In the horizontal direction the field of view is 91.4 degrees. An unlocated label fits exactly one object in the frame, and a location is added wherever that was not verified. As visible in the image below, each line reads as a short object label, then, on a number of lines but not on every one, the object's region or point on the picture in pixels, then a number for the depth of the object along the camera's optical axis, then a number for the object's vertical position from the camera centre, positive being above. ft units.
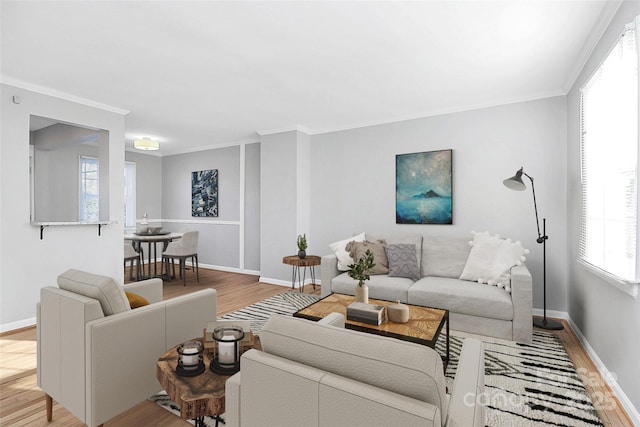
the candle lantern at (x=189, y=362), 4.66 -2.28
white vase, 8.48 -2.19
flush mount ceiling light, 17.07 +3.76
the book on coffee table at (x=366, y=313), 7.26 -2.38
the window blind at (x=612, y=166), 6.02 +1.10
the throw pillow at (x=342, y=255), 12.83 -1.76
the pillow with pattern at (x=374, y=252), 12.40 -1.62
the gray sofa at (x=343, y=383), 2.81 -1.68
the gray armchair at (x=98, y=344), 5.15 -2.37
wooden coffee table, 6.72 -2.62
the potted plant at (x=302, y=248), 14.71 -1.68
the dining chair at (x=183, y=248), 17.39 -2.05
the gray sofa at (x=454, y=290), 9.36 -2.59
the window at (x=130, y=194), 21.97 +1.27
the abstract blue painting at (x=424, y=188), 13.35 +1.11
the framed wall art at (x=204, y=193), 21.26 +1.35
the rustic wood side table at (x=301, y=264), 14.08 -2.32
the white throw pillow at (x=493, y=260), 10.47 -1.63
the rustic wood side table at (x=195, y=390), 4.05 -2.43
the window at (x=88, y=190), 19.07 +1.37
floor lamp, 10.28 -0.89
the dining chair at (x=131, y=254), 16.61 -2.30
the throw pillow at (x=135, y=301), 6.41 -1.85
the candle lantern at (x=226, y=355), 4.77 -2.24
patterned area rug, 6.05 -3.93
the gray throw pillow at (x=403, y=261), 11.99 -1.89
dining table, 16.09 -1.35
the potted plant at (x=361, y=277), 8.43 -1.74
